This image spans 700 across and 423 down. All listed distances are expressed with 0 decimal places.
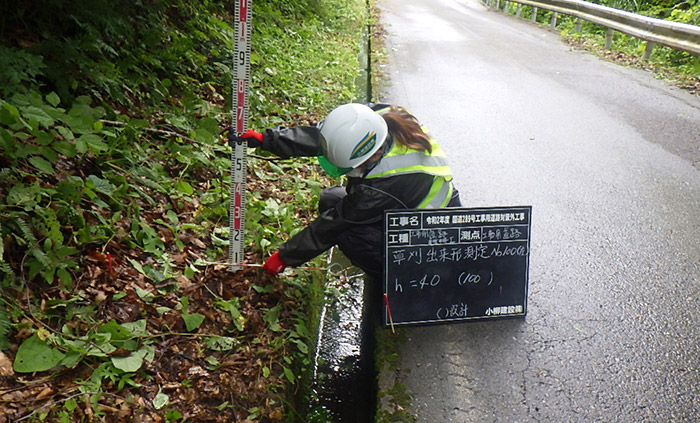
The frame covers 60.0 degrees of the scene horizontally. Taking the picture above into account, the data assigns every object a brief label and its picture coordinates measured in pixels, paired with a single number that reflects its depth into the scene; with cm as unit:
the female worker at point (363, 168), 334
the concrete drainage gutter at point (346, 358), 332
